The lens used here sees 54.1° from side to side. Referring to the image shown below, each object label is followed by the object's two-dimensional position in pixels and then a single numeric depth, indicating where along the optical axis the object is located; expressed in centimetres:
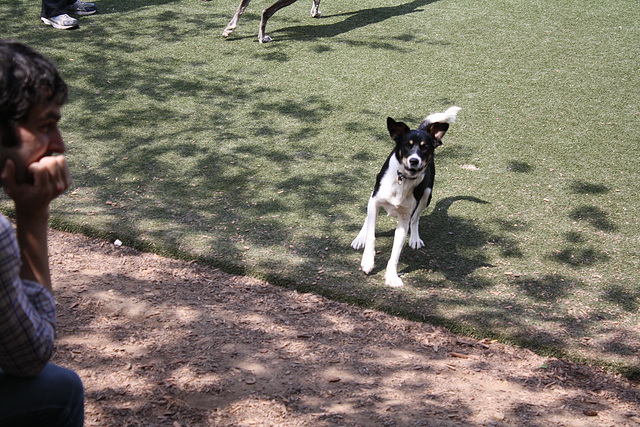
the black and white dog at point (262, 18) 955
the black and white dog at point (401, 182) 457
